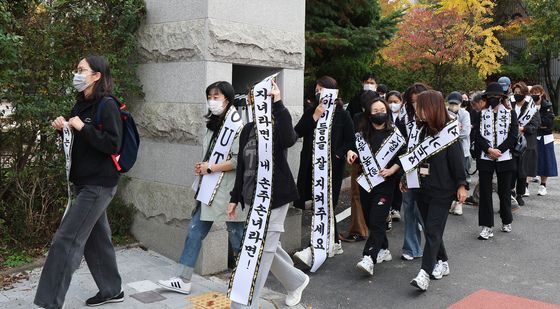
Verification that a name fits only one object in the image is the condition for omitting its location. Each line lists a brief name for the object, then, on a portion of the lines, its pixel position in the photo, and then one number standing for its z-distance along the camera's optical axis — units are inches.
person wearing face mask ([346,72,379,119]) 293.7
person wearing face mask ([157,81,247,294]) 194.5
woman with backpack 164.6
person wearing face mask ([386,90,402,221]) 301.0
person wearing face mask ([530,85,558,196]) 376.8
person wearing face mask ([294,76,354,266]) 245.0
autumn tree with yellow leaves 864.9
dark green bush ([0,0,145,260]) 215.3
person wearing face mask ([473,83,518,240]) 272.2
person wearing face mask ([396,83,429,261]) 247.2
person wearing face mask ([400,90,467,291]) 208.1
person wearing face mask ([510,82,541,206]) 341.4
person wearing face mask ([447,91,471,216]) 313.4
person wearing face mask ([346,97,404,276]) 224.1
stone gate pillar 221.5
